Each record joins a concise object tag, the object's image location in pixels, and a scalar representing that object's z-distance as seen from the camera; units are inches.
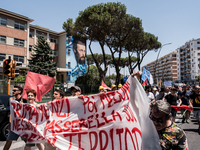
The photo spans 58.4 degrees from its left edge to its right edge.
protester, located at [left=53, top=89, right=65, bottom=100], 164.7
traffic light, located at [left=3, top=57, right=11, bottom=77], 370.0
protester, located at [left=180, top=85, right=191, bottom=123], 341.4
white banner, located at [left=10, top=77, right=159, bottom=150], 94.4
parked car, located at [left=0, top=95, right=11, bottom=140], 212.8
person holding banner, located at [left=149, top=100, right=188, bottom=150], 75.8
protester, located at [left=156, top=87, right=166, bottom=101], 283.7
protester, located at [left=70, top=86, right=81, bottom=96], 181.5
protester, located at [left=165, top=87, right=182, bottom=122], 267.9
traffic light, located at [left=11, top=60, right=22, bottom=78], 373.7
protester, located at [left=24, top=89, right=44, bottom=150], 146.8
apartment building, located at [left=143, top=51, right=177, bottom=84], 4722.0
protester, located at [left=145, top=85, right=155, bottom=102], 319.4
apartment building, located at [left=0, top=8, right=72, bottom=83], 1063.0
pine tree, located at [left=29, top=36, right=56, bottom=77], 1019.9
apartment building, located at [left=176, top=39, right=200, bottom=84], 3622.0
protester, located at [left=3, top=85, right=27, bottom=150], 148.2
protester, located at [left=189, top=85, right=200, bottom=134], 269.3
